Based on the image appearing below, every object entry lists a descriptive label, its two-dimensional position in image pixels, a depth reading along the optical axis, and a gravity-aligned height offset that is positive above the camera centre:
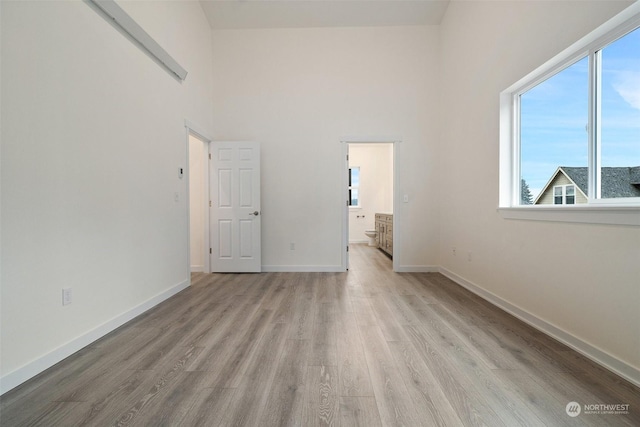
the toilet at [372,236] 6.98 -0.73
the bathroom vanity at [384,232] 5.26 -0.53
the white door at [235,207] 4.08 +0.02
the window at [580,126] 1.66 +0.63
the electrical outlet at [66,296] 1.74 -0.57
